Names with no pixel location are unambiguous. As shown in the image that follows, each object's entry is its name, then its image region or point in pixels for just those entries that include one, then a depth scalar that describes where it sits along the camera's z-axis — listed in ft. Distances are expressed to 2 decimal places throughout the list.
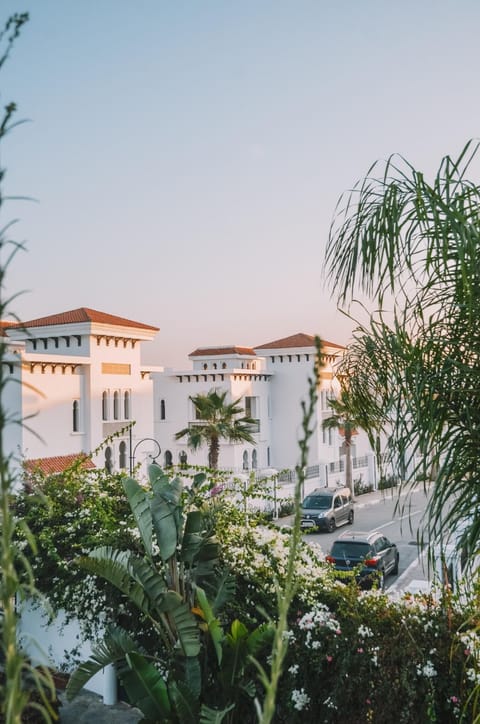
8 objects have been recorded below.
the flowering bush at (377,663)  18.42
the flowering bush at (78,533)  26.86
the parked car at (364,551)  52.29
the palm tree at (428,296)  12.50
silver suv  77.92
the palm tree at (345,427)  105.50
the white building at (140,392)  83.20
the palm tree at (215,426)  82.94
